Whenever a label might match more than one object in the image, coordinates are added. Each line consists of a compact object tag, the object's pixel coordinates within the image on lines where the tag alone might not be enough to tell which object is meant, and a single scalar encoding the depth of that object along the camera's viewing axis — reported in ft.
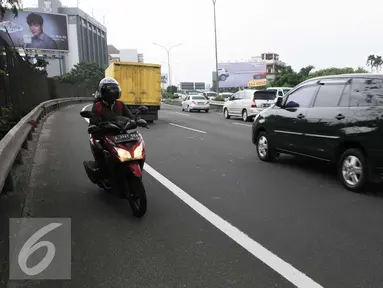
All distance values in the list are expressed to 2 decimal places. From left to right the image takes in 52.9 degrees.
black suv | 17.89
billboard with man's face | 205.67
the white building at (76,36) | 318.45
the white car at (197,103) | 93.50
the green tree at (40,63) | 80.37
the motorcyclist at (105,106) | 16.71
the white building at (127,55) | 478.18
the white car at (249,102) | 62.80
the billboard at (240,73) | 300.81
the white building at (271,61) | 403.38
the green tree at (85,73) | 234.58
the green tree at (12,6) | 18.78
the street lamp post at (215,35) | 108.06
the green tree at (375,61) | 258.57
